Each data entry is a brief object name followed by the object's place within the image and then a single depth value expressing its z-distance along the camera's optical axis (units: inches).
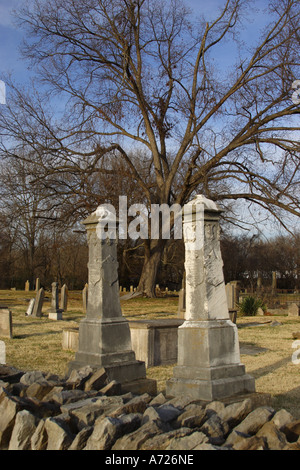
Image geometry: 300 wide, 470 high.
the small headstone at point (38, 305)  725.3
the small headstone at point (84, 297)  841.5
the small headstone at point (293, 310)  811.5
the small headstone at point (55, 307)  708.0
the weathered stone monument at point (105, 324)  271.0
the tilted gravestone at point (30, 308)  748.6
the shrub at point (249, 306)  837.8
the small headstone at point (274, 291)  1002.7
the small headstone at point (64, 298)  834.8
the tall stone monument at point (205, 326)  214.8
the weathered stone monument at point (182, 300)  700.0
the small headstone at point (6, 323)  498.6
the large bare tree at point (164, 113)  853.8
